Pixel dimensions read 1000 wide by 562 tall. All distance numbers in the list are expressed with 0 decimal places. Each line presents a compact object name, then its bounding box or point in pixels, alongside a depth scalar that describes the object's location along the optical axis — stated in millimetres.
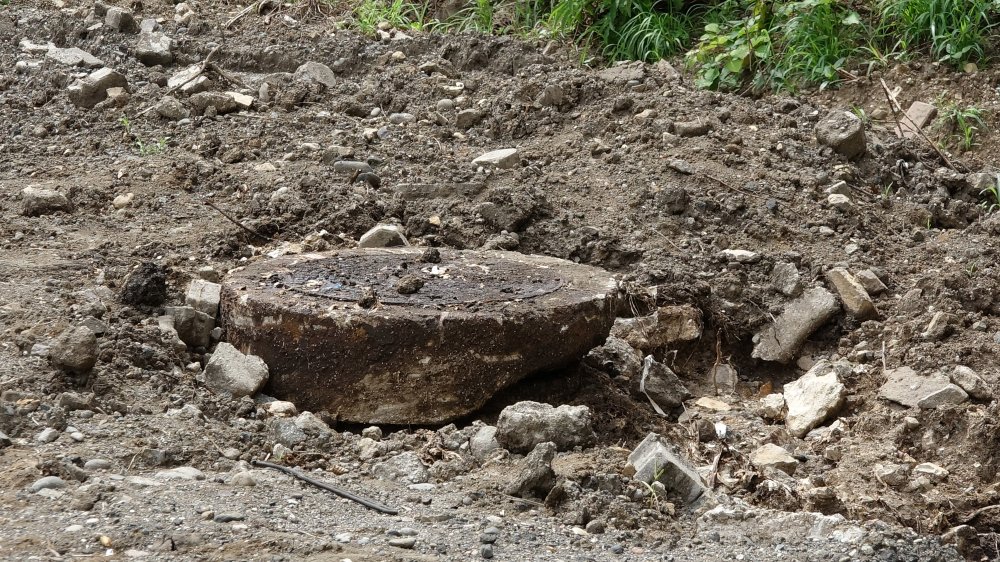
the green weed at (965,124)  10734
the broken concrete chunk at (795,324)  8469
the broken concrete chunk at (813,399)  7504
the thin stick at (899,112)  10461
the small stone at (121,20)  14016
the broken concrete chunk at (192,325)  7473
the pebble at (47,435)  5809
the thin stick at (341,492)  5473
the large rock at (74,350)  6387
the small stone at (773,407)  7844
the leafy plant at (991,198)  9805
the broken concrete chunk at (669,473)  5941
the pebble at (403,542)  5000
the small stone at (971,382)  7102
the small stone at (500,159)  10273
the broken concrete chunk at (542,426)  6273
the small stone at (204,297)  7645
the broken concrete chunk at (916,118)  10977
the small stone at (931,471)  6512
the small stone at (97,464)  5551
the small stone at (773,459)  6848
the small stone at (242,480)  5562
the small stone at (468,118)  11406
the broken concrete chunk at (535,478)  5727
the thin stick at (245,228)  9172
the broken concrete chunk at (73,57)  13078
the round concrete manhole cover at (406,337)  6703
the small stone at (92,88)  12008
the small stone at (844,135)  10125
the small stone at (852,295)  8406
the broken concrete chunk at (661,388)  7797
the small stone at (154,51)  13055
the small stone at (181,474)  5570
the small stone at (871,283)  8633
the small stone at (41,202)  9461
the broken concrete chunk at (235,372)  6816
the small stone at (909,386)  7242
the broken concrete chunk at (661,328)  8430
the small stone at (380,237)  8914
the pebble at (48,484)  5223
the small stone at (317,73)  12492
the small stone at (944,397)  7086
